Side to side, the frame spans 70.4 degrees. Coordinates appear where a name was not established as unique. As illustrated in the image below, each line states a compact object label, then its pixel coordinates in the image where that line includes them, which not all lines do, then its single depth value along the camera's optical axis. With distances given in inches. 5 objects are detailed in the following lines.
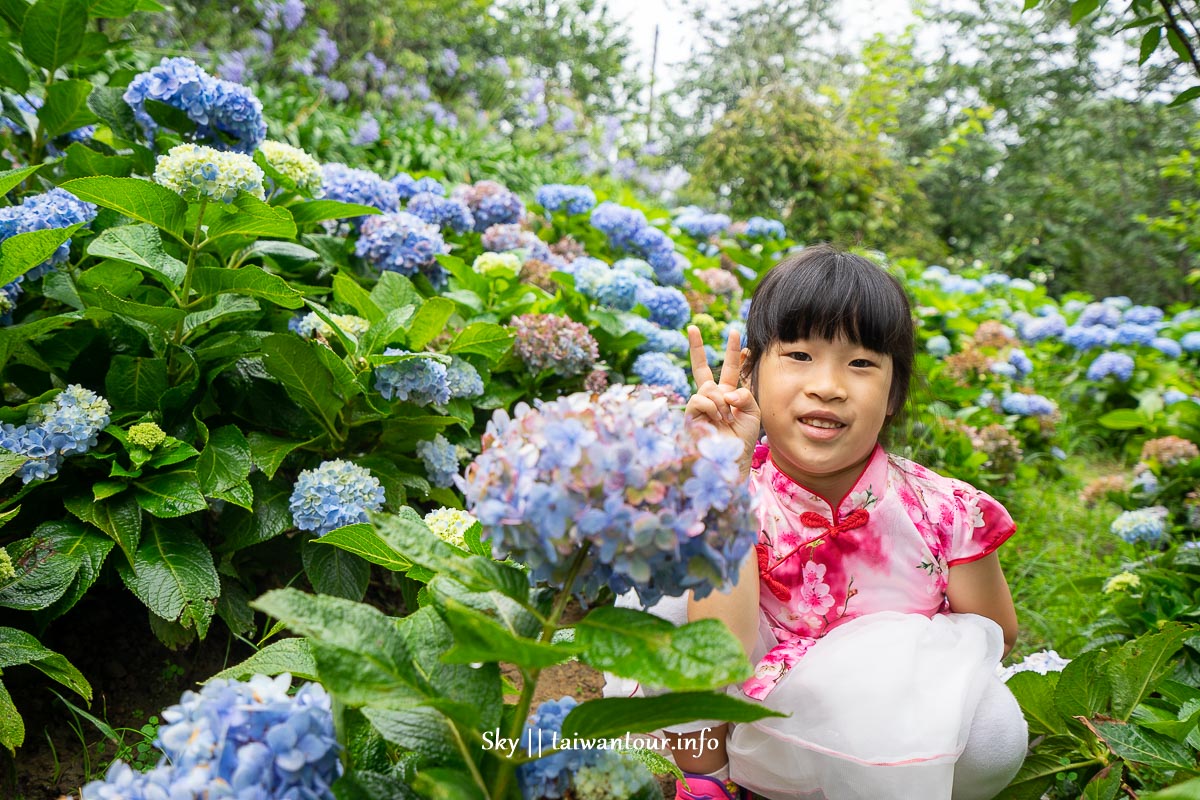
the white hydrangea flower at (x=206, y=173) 60.4
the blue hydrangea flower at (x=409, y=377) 67.2
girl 50.4
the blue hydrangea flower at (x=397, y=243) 88.9
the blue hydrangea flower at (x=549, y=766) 29.0
